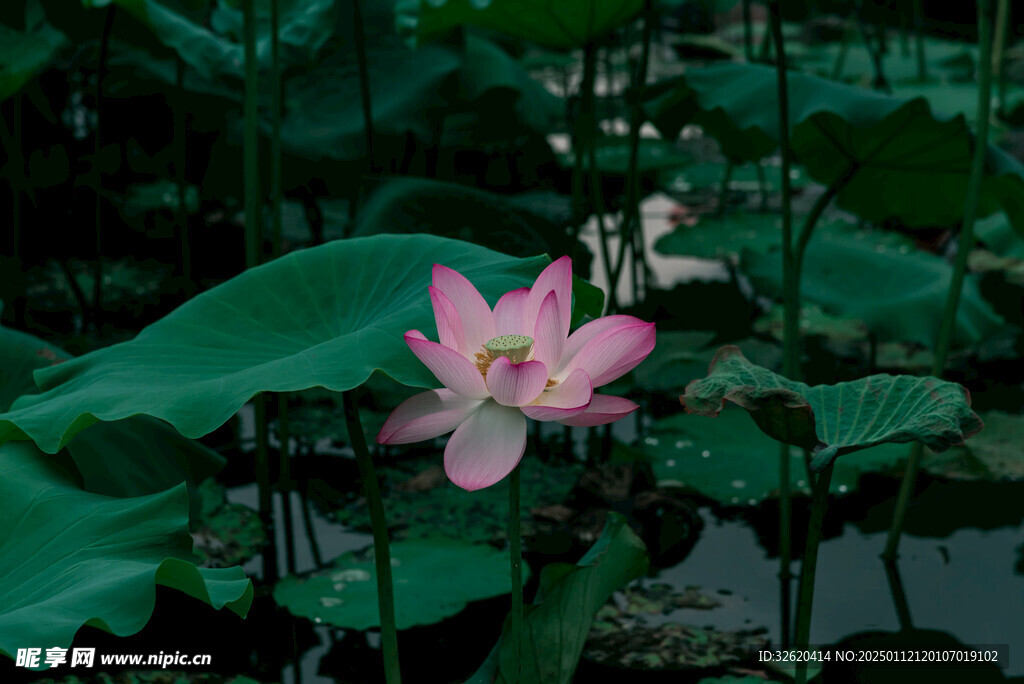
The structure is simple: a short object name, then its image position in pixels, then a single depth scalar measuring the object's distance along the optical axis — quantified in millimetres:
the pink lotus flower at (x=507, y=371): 2213
